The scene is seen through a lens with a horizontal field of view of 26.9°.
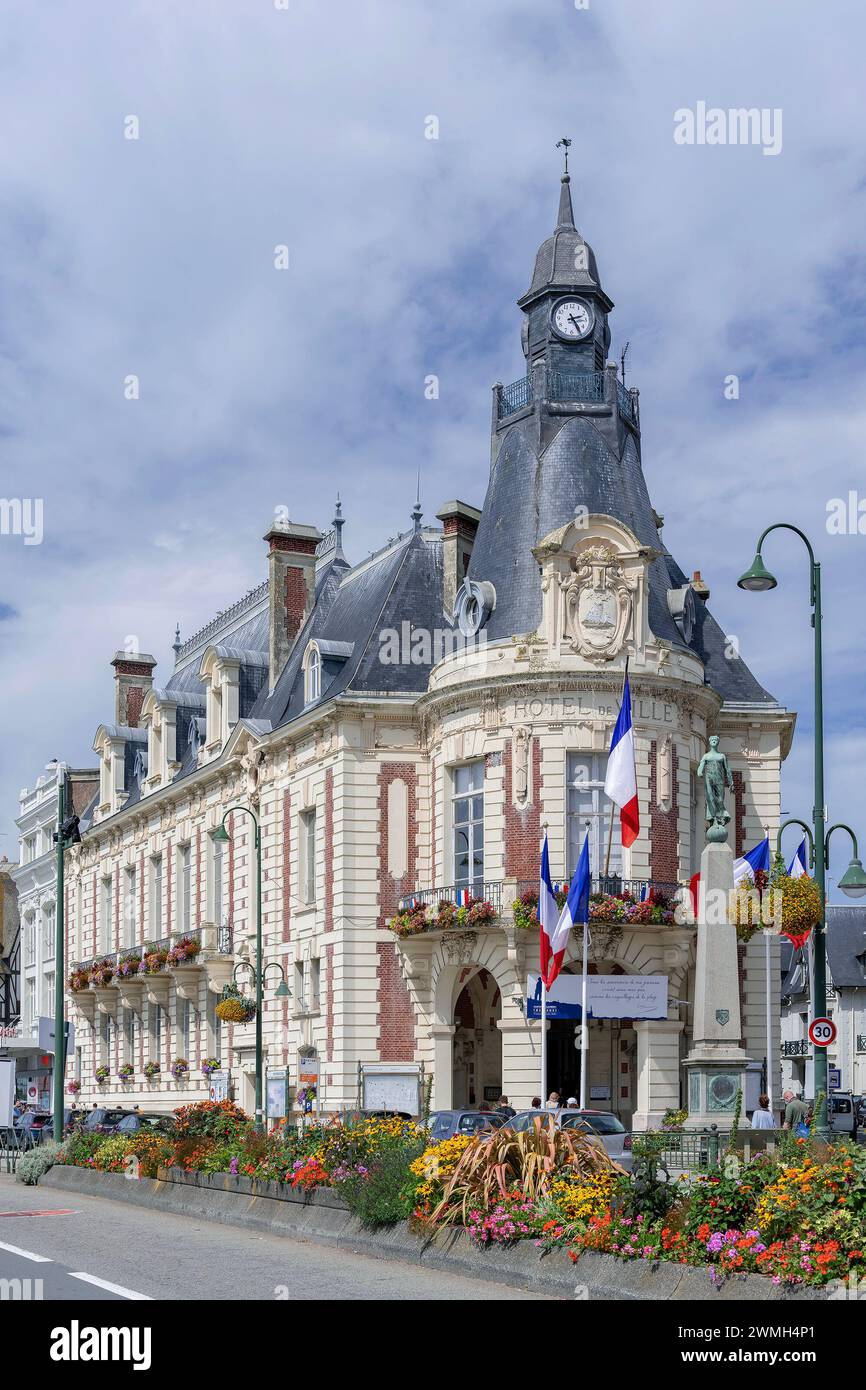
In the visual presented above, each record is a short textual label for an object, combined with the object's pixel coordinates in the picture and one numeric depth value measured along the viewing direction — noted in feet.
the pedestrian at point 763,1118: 101.35
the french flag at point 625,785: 96.63
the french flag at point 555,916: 118.01
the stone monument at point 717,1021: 83.87
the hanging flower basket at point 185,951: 169.48
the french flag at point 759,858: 120.06
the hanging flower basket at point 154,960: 176.96
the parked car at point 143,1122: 95.30
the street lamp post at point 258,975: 127.30
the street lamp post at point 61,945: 113.39
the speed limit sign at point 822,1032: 76.84
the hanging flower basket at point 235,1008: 140.77
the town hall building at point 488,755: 131.44
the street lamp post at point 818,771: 75.51
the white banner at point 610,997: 127.85
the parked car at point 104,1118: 131.78
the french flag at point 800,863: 115.12
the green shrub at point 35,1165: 100.27
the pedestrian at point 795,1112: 102.68
